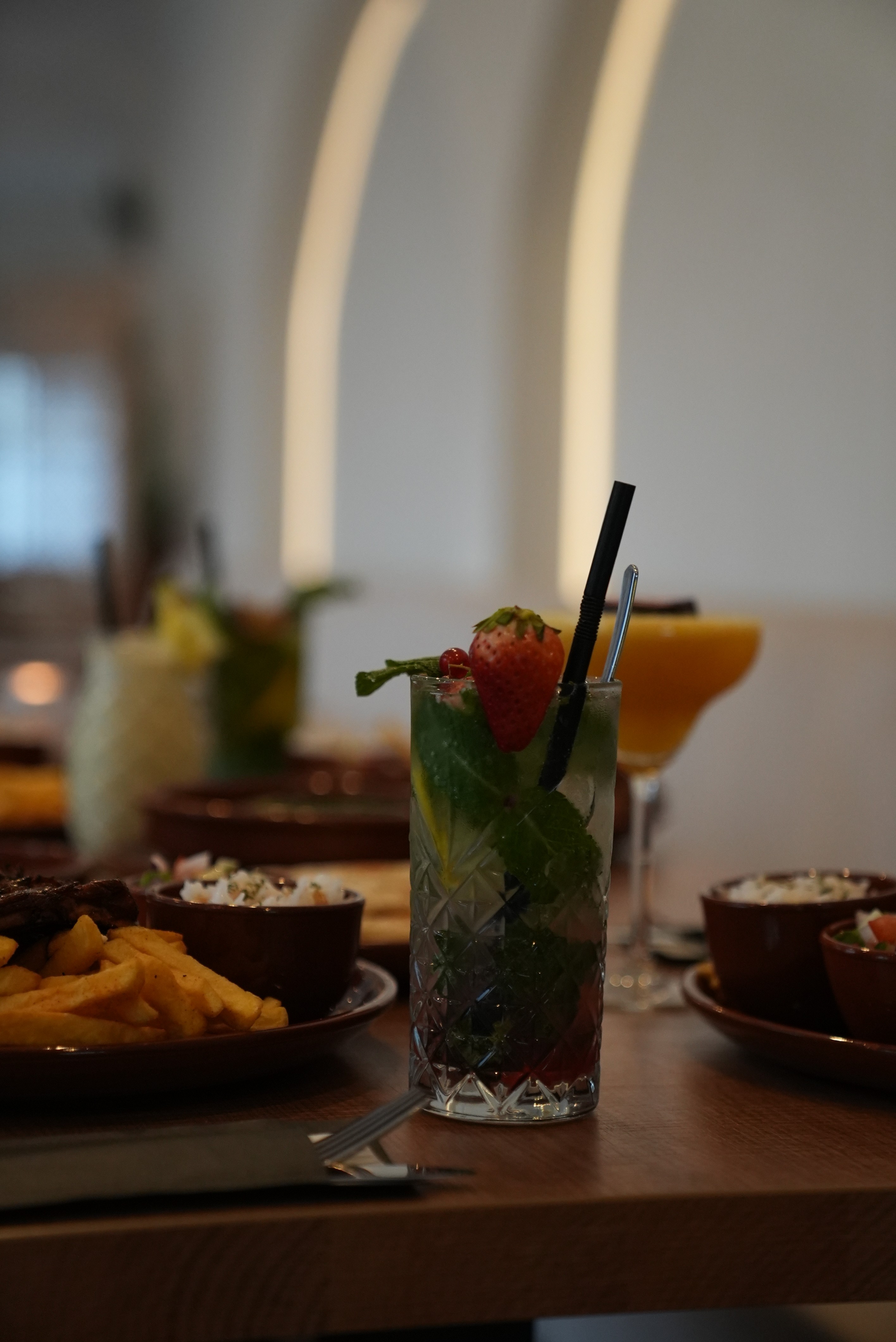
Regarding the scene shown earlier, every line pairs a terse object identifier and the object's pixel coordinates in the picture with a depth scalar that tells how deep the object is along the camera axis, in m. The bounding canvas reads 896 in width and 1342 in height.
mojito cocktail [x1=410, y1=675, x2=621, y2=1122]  0.77
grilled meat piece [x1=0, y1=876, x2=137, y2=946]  0.77
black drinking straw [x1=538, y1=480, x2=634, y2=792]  0.77
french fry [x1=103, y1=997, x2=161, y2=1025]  0.75
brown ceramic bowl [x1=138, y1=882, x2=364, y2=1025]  0.84
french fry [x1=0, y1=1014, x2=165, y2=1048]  0.73
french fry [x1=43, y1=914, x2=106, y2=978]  0.77
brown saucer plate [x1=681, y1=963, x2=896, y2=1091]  0.82
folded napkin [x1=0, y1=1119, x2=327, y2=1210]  0.62
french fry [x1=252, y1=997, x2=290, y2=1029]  0.80
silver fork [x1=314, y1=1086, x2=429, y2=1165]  0.67
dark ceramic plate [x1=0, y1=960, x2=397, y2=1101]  0.73
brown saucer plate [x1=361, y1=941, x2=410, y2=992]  1.07
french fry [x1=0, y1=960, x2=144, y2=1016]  0.74
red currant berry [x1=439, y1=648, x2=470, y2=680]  0.79
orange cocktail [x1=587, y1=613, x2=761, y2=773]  1.21
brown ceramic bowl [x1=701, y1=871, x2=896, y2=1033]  0.92
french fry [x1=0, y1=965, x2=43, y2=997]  0.75
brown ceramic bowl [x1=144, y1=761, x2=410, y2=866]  1.45
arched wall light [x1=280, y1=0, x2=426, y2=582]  4.70
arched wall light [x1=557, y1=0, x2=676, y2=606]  3.05
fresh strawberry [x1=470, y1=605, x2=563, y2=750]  0.74
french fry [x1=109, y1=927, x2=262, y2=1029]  0.79
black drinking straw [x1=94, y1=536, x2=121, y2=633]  2.12
